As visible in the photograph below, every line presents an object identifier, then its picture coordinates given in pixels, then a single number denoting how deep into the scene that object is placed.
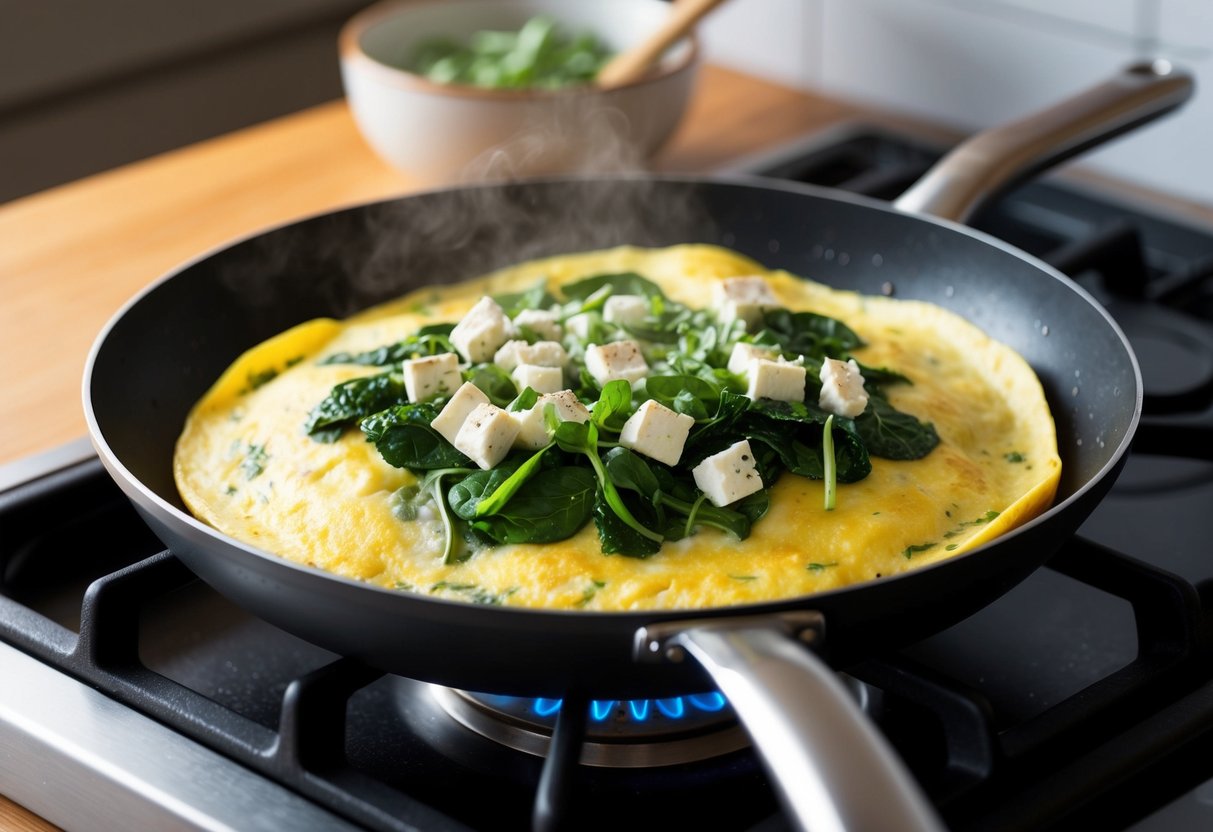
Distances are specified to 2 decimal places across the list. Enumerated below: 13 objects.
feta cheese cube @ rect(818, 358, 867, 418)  0.53
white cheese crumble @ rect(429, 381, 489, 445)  0.52
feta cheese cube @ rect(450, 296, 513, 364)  0.56
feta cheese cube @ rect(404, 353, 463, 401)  0.54
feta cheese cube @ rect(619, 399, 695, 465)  0.51
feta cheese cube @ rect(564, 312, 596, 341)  0.58
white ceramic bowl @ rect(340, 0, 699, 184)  0.72
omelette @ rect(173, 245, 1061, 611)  0.51
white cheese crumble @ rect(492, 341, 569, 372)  0.55
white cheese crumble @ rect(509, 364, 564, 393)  0.54
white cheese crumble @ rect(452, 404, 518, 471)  0.51
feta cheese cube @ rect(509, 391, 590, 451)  0.52
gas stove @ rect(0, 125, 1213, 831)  0.47
